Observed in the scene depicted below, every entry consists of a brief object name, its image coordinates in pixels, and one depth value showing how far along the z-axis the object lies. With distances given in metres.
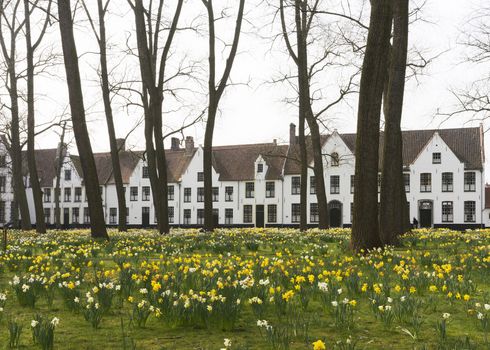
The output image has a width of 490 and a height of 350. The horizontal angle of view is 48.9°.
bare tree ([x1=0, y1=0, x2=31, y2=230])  26.09
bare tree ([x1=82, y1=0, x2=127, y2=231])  24.00
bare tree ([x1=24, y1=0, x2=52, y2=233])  23.70
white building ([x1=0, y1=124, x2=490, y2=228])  54.62
